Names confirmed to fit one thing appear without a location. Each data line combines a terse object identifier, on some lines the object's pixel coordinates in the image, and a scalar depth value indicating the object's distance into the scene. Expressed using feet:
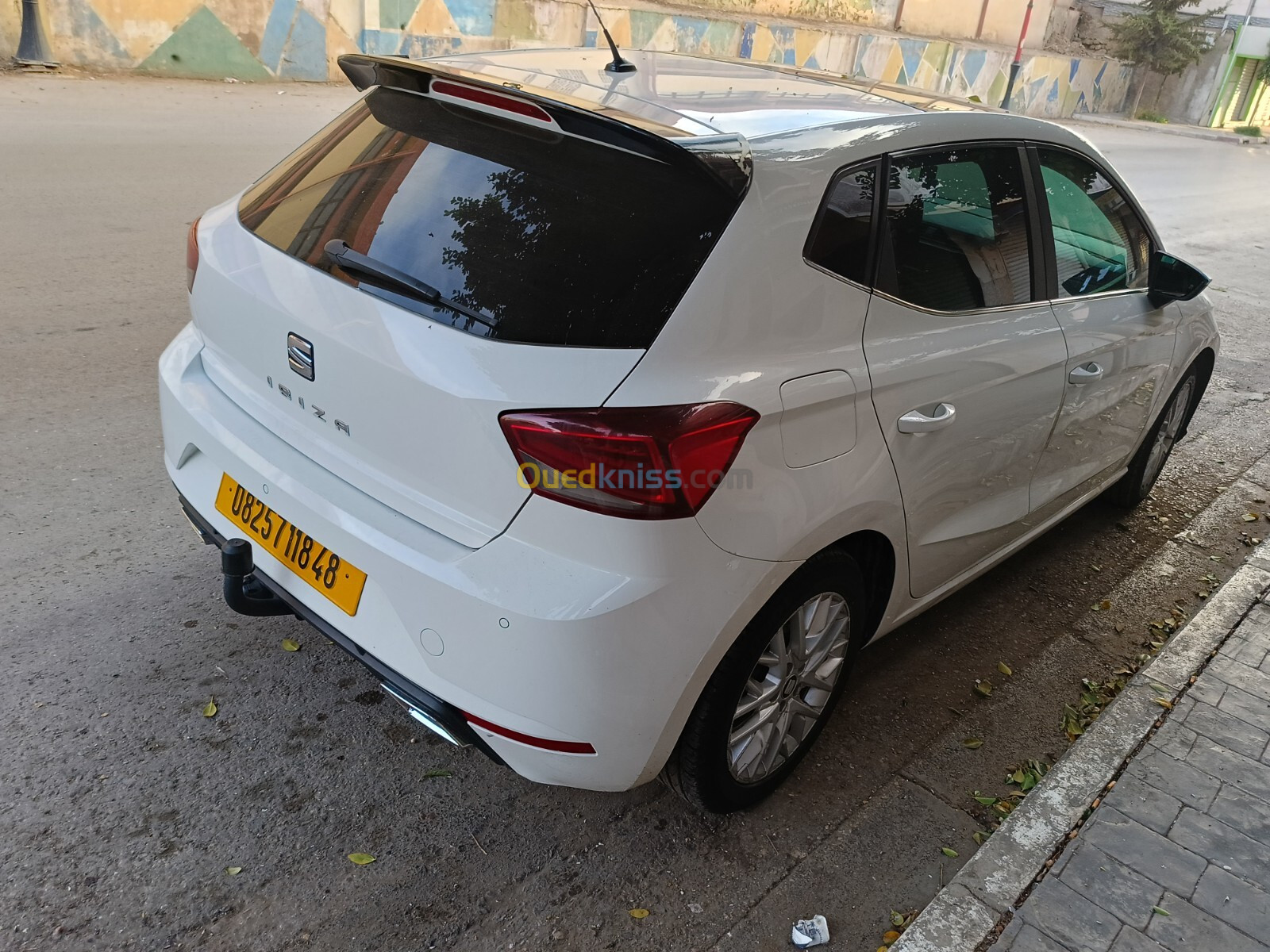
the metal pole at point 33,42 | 41.88
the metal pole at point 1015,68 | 97.19
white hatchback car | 6.78
